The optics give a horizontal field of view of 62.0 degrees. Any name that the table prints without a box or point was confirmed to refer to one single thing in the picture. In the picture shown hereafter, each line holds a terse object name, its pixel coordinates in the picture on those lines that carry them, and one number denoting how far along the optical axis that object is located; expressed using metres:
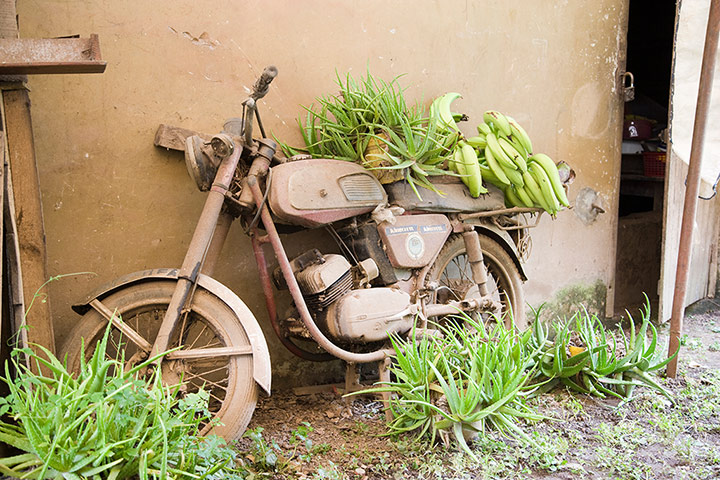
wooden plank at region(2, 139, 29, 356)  2.23
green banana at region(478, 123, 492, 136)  3.57
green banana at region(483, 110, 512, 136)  3.50
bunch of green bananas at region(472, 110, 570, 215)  3.47
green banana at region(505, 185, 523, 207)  3.71
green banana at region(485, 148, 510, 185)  3.46
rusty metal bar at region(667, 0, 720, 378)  3.32
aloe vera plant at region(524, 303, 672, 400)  3.22
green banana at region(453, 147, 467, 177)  3.38
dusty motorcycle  2.50
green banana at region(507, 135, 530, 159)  3.52
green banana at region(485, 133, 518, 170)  3.43
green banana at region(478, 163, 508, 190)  3.50
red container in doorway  6.06
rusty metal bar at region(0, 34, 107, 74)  2.14
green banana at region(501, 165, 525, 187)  3.50
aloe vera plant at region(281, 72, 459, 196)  3.02
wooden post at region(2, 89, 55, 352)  2.34
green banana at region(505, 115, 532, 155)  3.47
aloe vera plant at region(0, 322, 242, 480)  1.76
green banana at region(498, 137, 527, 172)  3.46
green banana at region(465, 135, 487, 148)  3.54
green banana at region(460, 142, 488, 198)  3.37
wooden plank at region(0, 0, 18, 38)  2.28
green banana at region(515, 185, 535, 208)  3.64
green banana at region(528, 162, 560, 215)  3.55
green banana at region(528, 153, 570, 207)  3.60
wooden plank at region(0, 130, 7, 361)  2.17
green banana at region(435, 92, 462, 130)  3.37
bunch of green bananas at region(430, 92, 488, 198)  3.32
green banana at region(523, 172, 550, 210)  3.58
